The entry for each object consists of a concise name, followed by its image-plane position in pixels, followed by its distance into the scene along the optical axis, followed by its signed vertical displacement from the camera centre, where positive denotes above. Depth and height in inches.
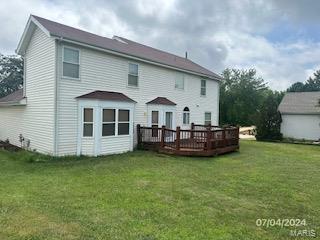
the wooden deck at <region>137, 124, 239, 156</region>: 432.0 -35.0
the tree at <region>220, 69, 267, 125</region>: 1303.9 +166.9
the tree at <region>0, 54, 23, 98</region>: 1467.2 +291.4
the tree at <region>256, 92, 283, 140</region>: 814.3 +7.9
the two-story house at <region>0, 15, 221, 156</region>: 400.0 +52.6
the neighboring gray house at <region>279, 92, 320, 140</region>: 816.7 +24.0
